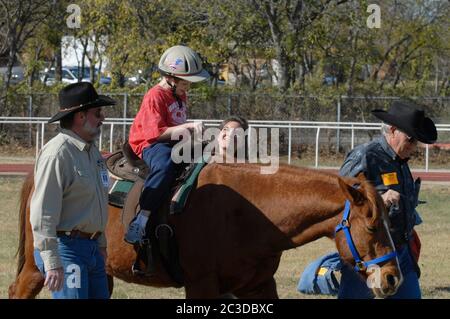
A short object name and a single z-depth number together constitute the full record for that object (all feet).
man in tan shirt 27.47
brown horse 34.00
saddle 35.42
